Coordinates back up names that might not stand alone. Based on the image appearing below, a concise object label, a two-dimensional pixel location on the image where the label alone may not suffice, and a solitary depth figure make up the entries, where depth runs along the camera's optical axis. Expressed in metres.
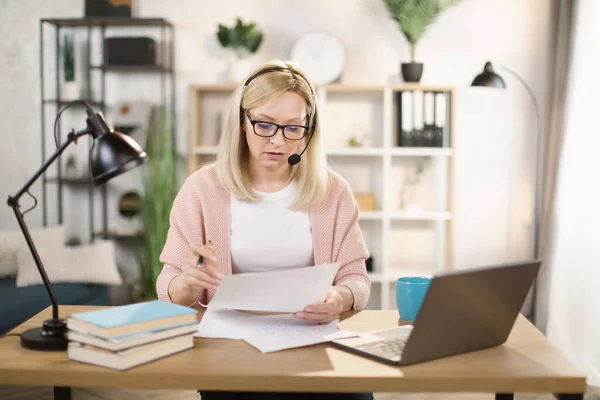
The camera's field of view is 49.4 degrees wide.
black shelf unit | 4.25
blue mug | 1.47
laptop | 1.10
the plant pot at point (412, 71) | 3.99
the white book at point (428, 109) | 3.98
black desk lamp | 1.25
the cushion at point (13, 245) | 3.73
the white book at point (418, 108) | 3.98
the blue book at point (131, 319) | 1.13
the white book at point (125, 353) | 1.12
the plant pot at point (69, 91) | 4.19
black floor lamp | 3.66
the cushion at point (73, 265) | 3.59
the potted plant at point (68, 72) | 4.19
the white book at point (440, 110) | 3.97
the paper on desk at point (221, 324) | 1.33
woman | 1.72
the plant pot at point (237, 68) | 4.11
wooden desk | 1.10
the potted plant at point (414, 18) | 3.96
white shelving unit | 4.25
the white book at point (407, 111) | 3.99
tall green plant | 4.00
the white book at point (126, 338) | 1.12
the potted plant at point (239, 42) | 4.06
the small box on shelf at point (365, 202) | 4.14
